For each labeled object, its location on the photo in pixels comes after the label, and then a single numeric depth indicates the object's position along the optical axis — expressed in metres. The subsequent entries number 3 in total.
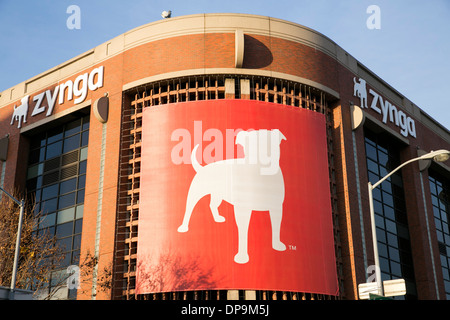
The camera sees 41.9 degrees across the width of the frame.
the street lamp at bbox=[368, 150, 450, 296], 21.09
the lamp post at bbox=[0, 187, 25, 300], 23.75
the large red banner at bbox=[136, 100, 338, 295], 32.47
